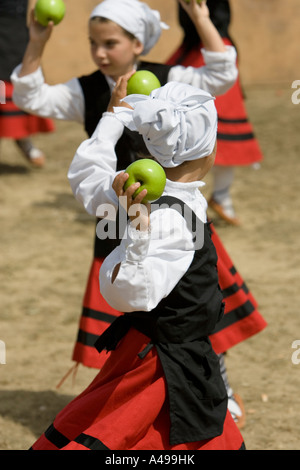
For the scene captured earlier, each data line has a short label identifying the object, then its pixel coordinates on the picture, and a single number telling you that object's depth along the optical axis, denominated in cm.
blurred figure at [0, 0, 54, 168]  1431
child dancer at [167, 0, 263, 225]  1109
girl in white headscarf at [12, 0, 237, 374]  672
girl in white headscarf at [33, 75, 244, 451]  458
